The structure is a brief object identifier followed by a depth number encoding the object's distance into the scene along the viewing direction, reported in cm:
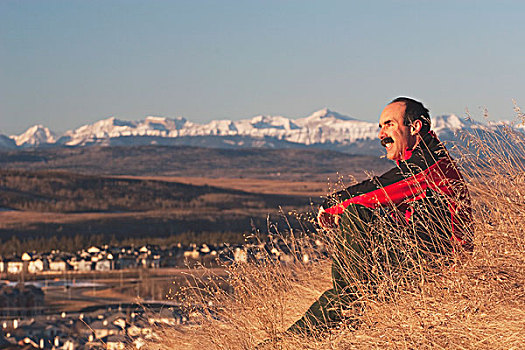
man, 548
